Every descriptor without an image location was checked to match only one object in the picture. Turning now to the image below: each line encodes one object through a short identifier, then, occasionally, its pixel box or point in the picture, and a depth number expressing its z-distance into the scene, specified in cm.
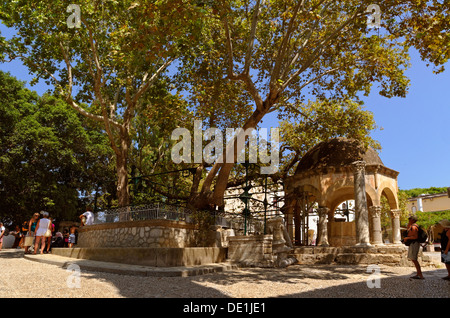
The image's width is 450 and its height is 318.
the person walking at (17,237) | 2138
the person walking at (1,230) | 1578
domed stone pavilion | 1362
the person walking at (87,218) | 1395
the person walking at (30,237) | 1319
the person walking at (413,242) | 809
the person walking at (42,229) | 1252
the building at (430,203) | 4753
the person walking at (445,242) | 764
